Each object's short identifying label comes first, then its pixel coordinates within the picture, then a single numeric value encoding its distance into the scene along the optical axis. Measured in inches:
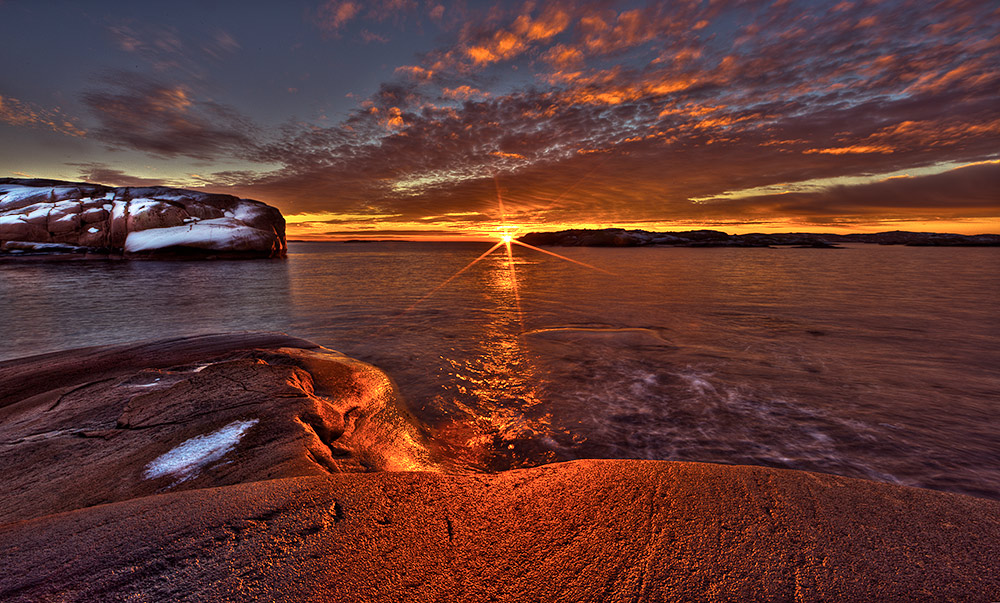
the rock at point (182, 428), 111.0
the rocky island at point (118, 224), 1627.7
